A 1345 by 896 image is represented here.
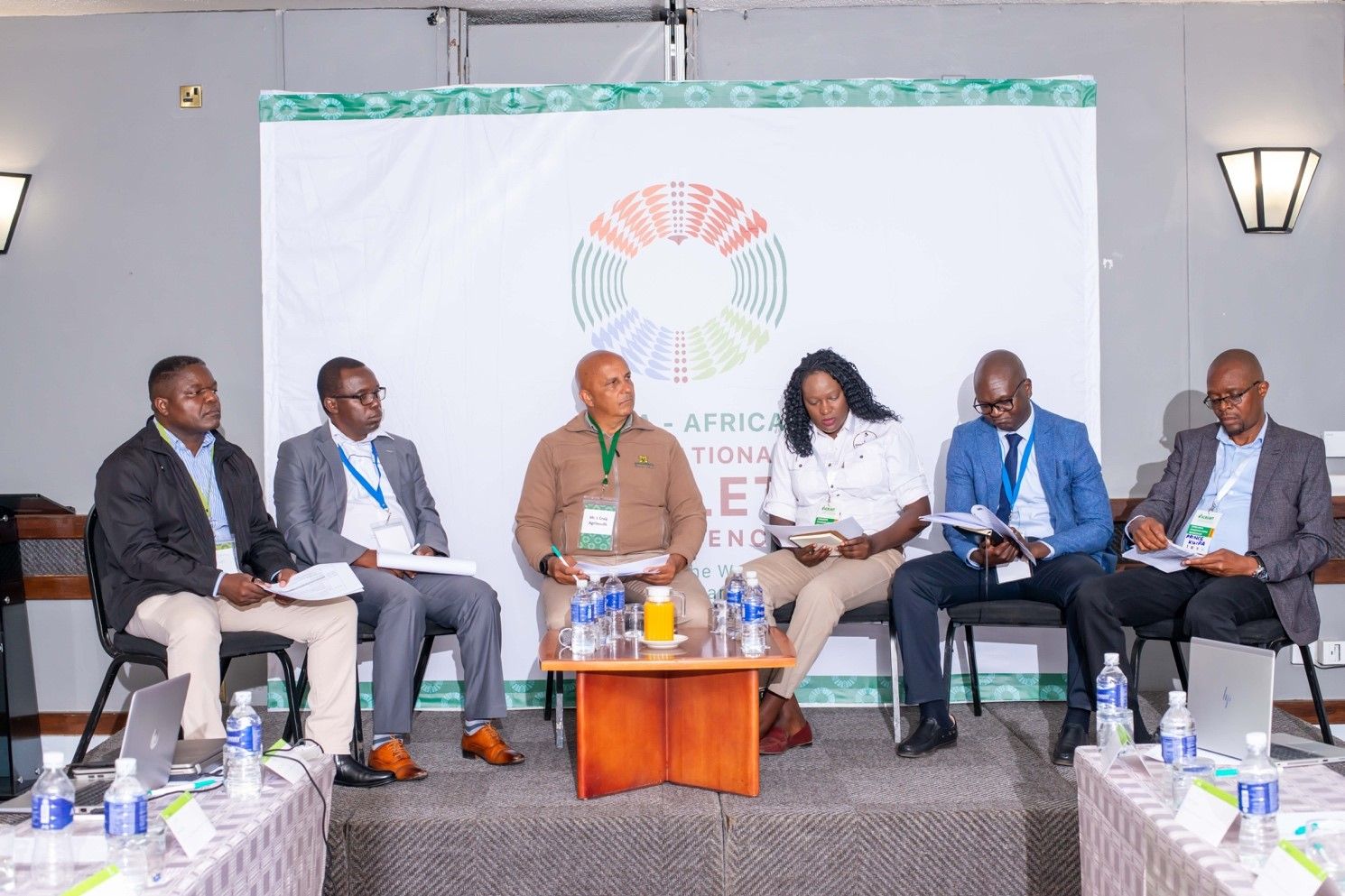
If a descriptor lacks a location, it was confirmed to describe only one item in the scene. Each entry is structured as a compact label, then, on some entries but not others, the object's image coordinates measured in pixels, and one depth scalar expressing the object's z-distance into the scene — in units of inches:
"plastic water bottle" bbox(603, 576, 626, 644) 139.2
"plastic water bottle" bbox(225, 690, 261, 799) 86.6
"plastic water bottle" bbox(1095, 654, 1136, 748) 96.8
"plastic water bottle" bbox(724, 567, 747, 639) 138.4
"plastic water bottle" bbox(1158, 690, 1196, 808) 80.7
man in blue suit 153.8
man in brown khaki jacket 166.7
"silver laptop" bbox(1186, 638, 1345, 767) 85.3
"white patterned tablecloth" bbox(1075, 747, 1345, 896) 69.8
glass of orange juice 133.2
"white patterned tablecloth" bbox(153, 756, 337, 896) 73.5
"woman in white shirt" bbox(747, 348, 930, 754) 161.5
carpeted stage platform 121.8
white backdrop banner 182.5
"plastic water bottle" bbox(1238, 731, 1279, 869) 69.7
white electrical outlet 185.3
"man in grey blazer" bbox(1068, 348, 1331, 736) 145.3
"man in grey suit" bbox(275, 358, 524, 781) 147.3
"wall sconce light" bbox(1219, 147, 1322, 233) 184.9
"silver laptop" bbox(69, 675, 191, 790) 83.9
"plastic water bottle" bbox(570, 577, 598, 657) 131.4
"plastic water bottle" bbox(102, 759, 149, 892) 71.0
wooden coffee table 130.5
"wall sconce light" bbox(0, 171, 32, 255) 188.9
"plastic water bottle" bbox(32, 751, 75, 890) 70.3
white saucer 132.2
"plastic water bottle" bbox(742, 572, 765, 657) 133.0
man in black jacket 138.5
